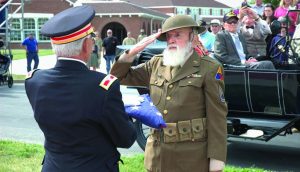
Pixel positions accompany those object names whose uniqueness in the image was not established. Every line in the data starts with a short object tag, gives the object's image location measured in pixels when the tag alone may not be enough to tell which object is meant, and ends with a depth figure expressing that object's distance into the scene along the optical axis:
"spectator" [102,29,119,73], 18.95
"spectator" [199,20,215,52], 8.66
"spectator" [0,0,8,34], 14.63
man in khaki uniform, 3.30
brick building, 49.22
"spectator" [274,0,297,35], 8.87
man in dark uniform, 2.55
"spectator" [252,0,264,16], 9.14
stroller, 14.09
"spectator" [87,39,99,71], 19.03
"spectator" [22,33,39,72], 18.69
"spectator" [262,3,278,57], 8.49
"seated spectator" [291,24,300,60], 5.76
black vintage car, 5.67
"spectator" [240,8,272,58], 6.96
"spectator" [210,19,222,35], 9.84
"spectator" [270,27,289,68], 5.92
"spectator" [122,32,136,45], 21.44
